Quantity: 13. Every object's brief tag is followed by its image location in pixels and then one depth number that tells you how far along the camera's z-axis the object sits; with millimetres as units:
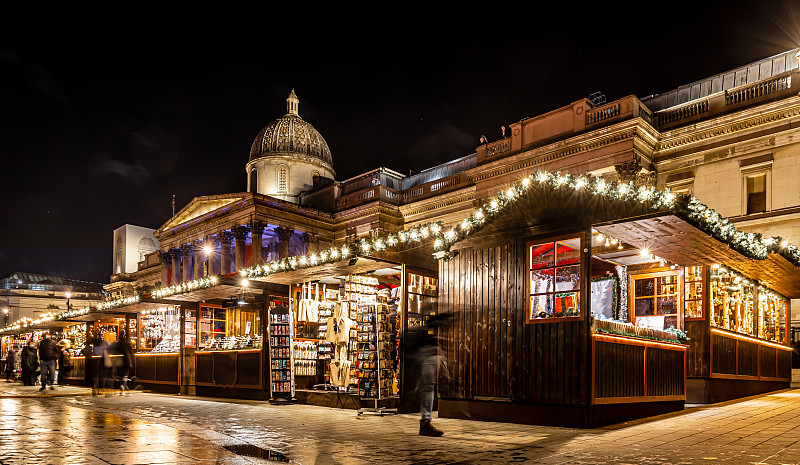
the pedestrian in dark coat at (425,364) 8491
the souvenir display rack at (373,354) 12148
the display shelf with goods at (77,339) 27531
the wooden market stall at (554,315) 9102
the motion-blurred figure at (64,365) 27219
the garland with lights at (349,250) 11484
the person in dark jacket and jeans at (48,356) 21734
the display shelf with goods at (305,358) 15328
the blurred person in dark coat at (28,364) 25891
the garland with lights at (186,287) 16453
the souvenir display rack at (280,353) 14523
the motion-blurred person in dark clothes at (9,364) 32031
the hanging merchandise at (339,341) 13023
